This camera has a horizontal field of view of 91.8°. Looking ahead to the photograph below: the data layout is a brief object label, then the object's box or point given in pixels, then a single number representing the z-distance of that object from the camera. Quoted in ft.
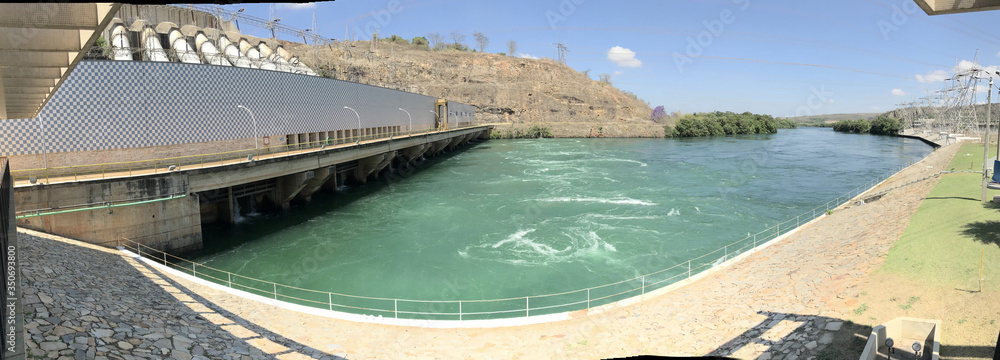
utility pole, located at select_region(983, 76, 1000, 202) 54.78
